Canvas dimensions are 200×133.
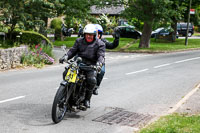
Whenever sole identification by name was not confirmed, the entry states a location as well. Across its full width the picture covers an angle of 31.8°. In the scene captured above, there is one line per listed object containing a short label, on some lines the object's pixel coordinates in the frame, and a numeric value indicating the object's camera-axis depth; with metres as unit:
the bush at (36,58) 15.75
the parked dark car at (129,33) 41.75
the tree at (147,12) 25.55
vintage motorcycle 6.30
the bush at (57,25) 36.88
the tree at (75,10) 23.59
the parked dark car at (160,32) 43.19
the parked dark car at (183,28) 52.01
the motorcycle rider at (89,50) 6.93
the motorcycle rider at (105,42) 7.43
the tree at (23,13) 17.75
